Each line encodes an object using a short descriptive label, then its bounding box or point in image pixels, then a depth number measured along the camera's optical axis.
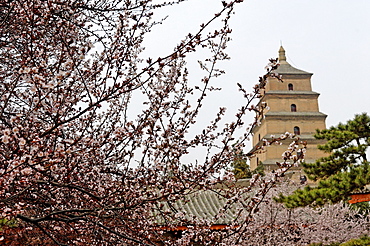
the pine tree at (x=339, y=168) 19.67
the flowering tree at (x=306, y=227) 18.67
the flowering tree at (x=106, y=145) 3.64
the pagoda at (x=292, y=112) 64.69
